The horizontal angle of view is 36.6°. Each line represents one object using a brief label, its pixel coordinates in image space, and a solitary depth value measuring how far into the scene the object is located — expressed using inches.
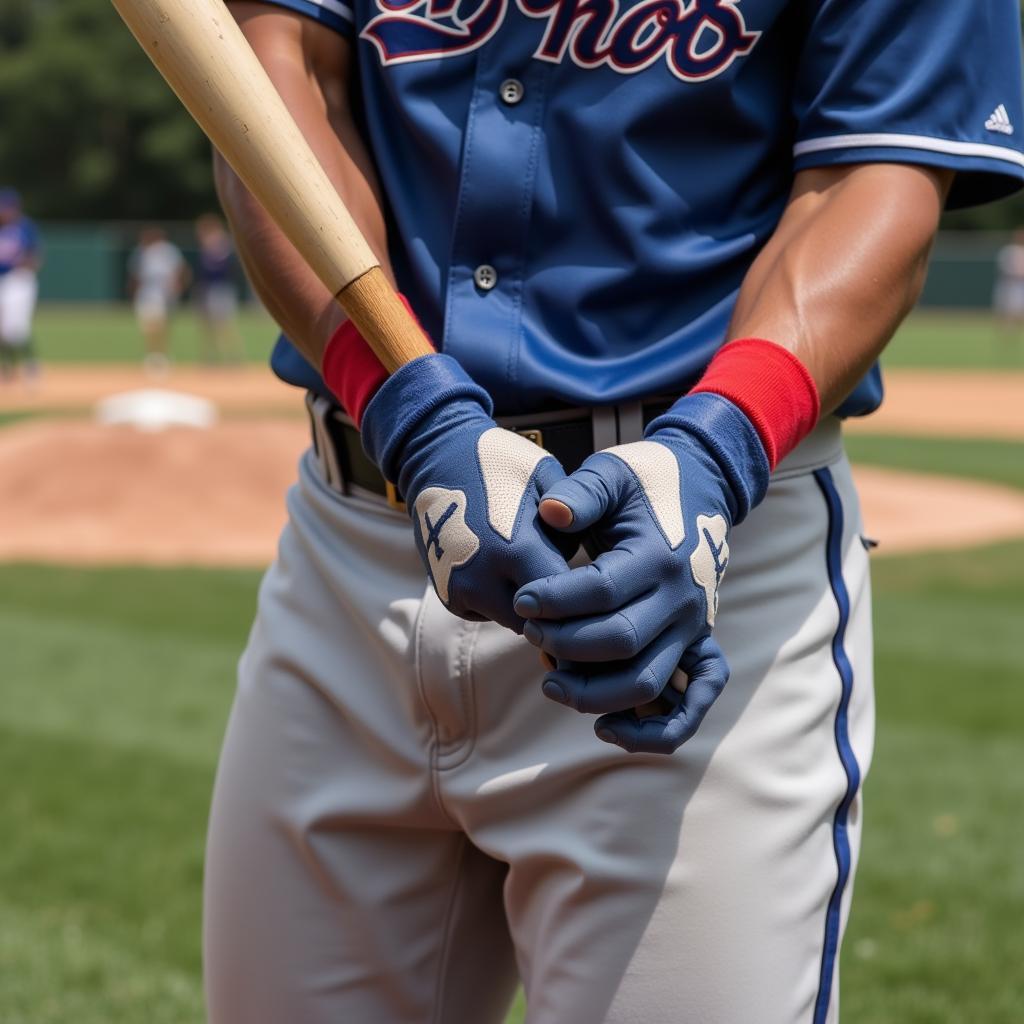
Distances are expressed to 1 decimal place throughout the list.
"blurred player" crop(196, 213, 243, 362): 968.9
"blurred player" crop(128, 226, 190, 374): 964.6
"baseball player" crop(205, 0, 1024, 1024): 61.7
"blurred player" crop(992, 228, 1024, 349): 1298.0
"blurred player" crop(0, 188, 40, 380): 778.8
